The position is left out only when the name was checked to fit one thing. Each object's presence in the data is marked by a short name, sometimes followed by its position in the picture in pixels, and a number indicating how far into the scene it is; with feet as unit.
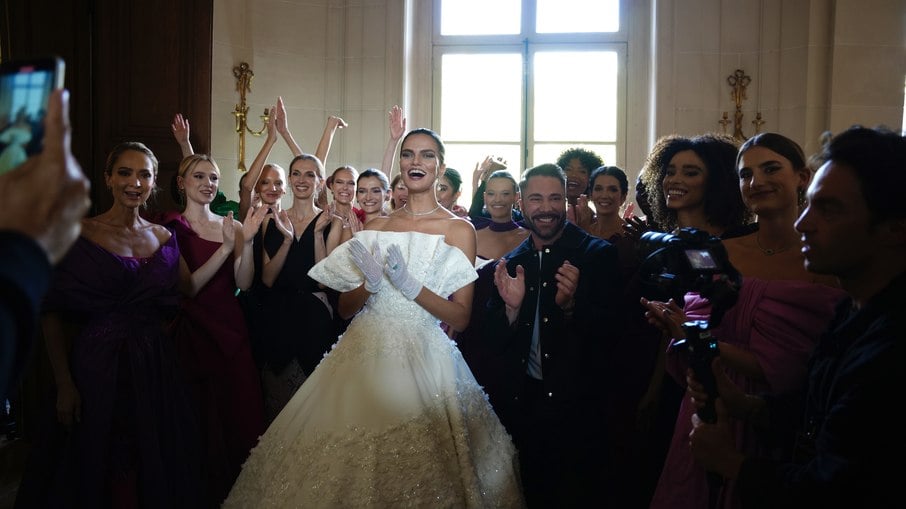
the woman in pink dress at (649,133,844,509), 6.79
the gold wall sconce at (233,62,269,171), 21.08
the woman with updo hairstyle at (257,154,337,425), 12.17
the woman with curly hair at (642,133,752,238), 9.41
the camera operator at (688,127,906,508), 4.27
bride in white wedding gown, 8.20
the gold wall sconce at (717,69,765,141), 21.26
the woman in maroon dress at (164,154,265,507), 11.34
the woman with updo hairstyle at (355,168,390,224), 13.55
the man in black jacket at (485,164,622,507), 9.74
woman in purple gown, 9.49
